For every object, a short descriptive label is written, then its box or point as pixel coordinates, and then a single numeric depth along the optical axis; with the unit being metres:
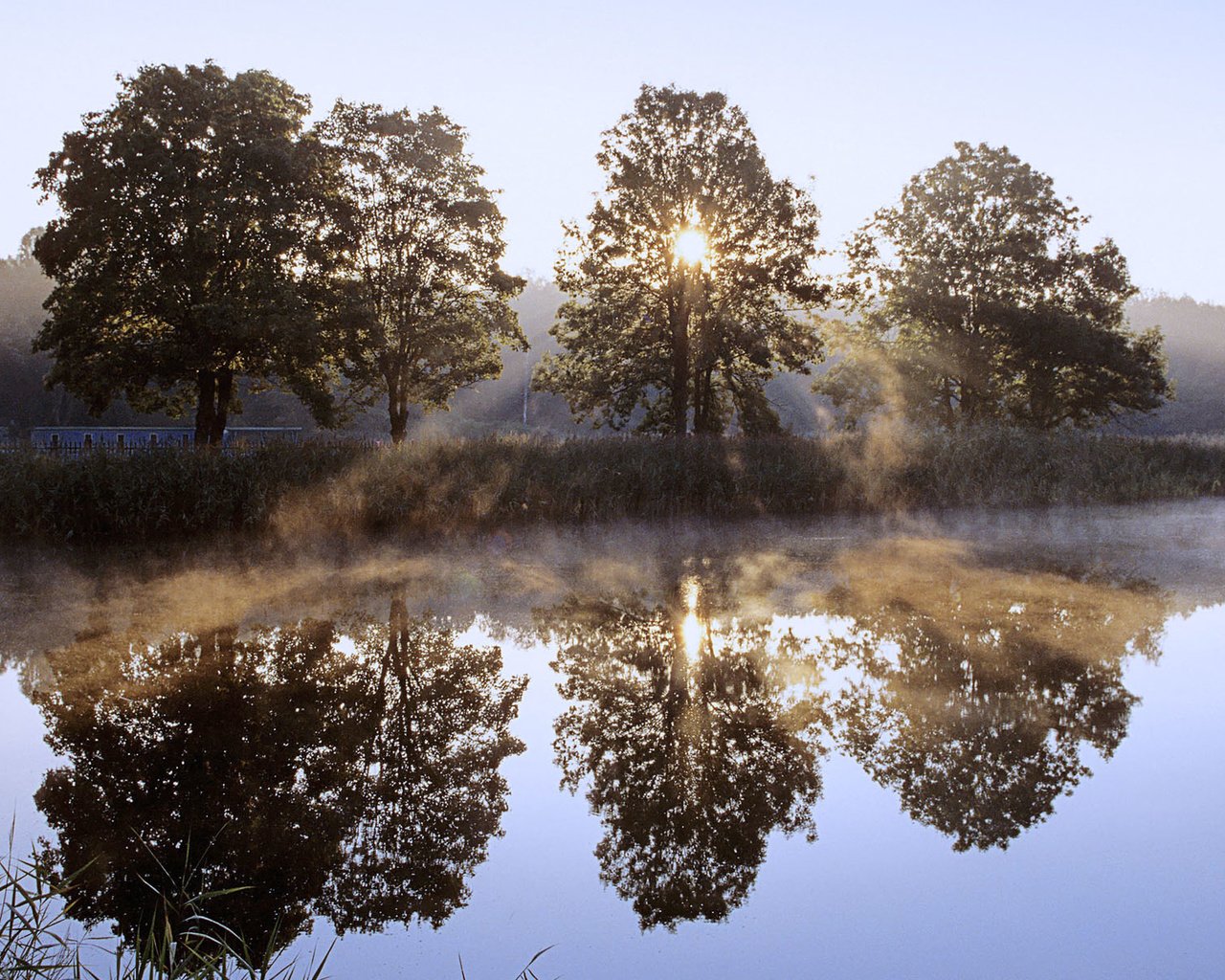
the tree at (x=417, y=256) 27.55
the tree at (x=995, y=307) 32.88
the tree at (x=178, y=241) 23.97
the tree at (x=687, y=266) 26.56
